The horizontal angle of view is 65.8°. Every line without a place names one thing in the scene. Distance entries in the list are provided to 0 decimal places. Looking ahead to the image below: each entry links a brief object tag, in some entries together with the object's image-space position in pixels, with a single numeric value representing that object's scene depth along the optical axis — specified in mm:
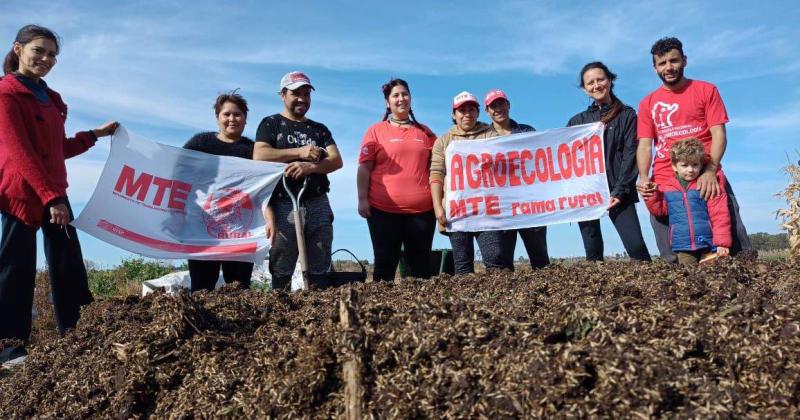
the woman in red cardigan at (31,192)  4672
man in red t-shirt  5121
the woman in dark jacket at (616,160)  5754
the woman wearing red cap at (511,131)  6156
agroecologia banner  6176
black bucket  5508
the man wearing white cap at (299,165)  5523
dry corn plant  7959
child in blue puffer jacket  4738
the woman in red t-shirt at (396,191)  5770
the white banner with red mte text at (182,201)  5887
